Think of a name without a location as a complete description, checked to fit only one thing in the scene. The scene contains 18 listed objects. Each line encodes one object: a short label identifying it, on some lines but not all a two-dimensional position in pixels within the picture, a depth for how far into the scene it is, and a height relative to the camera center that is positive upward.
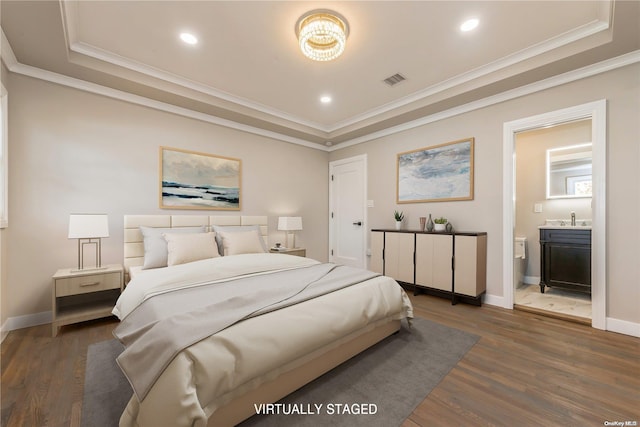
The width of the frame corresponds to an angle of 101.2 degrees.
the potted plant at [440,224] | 3.61 -0.15
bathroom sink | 3.84 -0.14
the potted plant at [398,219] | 4.13 -0.10
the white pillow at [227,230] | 3.20 -0.23
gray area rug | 1.45 -1.13
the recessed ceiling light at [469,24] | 2.20 +1.62
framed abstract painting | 3.56 +0.59
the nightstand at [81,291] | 2.41 -0.75
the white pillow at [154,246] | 2.75 -0.37
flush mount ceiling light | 2.08 +1.46
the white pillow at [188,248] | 2.72 -0.38
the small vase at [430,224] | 3.75 -0.15
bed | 1.17 -0.67
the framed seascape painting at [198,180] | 3.44 +0.45
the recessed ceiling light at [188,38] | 2.38 +1.60
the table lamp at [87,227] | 2.47 -0.15
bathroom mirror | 4.01 +0.67
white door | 4.88 +0.04
